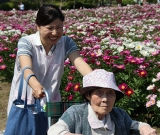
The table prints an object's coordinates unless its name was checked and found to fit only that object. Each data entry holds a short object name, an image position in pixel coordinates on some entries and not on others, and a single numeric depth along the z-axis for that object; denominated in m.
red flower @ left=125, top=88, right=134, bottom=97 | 4.03
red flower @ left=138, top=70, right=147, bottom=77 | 4.43
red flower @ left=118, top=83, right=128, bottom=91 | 3.99
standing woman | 2.38
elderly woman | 2.05
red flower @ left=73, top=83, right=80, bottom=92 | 4.19
